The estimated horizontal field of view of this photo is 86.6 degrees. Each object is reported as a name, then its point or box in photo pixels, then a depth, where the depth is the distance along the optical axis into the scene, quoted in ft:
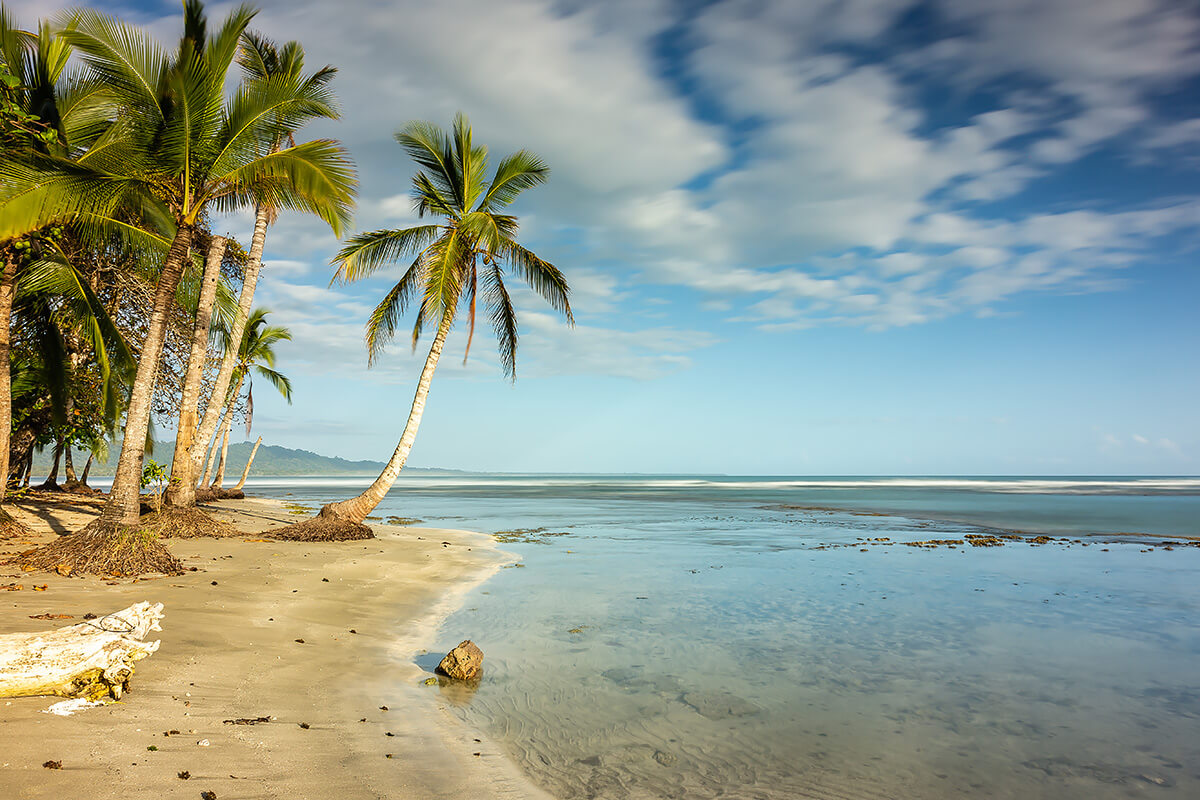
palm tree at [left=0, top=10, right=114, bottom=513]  31.91
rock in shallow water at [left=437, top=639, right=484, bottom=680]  22.00
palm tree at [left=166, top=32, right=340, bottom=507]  42.91
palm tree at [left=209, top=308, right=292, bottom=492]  106.93
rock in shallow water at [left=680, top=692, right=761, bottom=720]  19.70
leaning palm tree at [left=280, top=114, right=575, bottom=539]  57.77
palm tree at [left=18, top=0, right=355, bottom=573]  32.68
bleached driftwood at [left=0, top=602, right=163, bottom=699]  14.82
